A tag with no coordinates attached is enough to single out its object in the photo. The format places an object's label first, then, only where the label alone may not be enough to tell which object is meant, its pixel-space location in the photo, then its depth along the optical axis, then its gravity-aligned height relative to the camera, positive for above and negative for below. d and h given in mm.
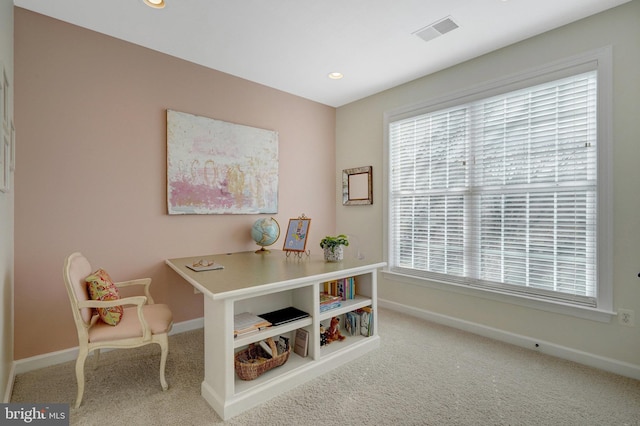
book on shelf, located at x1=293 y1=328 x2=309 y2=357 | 2268 -947
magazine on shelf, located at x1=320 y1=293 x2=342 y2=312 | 2413 -700
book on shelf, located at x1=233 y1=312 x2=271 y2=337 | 1924 -707
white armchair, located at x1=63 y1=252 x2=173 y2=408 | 1817 -705
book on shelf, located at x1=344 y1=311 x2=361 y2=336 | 2684 -949
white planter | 2635 -342
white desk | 1800 -686
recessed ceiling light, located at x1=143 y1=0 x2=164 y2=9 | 2186 +1463
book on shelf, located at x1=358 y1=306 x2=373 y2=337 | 2662 -935
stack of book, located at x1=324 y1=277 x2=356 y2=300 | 2664 -638
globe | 3303 -205
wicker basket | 1957 -969
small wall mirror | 3953 +339
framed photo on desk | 2836 -206
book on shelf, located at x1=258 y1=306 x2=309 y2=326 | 2139 -727
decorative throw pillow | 1940 -505
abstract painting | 2961 +468
